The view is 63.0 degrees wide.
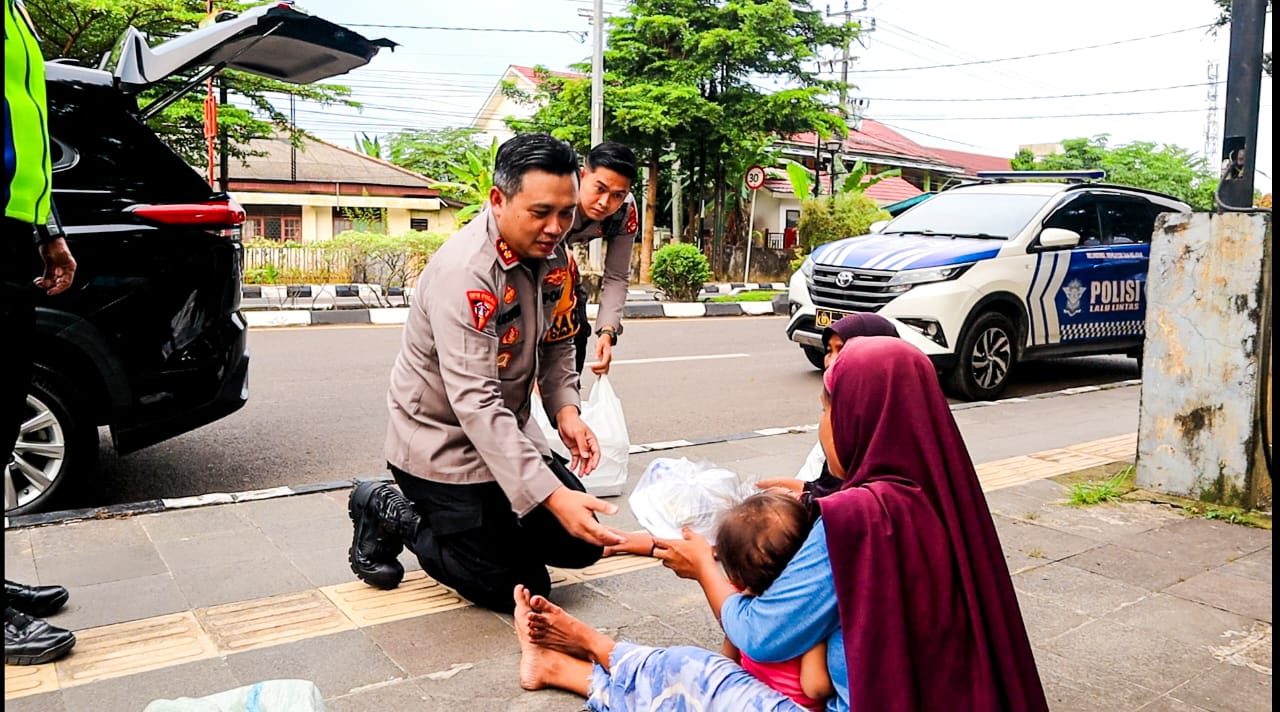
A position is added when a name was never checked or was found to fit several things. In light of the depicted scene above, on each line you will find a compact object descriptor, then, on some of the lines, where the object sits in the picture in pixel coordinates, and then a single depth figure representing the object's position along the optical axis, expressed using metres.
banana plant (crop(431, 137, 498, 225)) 25.50
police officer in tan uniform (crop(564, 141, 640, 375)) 4.58
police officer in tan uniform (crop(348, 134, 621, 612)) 2.98
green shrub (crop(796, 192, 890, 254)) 23.22
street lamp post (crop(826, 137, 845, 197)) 30.79
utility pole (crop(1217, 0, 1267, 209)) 4.88
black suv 4.26
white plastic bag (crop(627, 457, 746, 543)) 2.85
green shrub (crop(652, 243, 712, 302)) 17.98
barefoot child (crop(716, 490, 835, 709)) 2.18
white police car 7.88
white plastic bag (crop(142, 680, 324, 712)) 2.34
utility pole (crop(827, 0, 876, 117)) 26.85
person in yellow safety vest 2.38
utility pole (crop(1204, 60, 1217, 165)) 40.26
